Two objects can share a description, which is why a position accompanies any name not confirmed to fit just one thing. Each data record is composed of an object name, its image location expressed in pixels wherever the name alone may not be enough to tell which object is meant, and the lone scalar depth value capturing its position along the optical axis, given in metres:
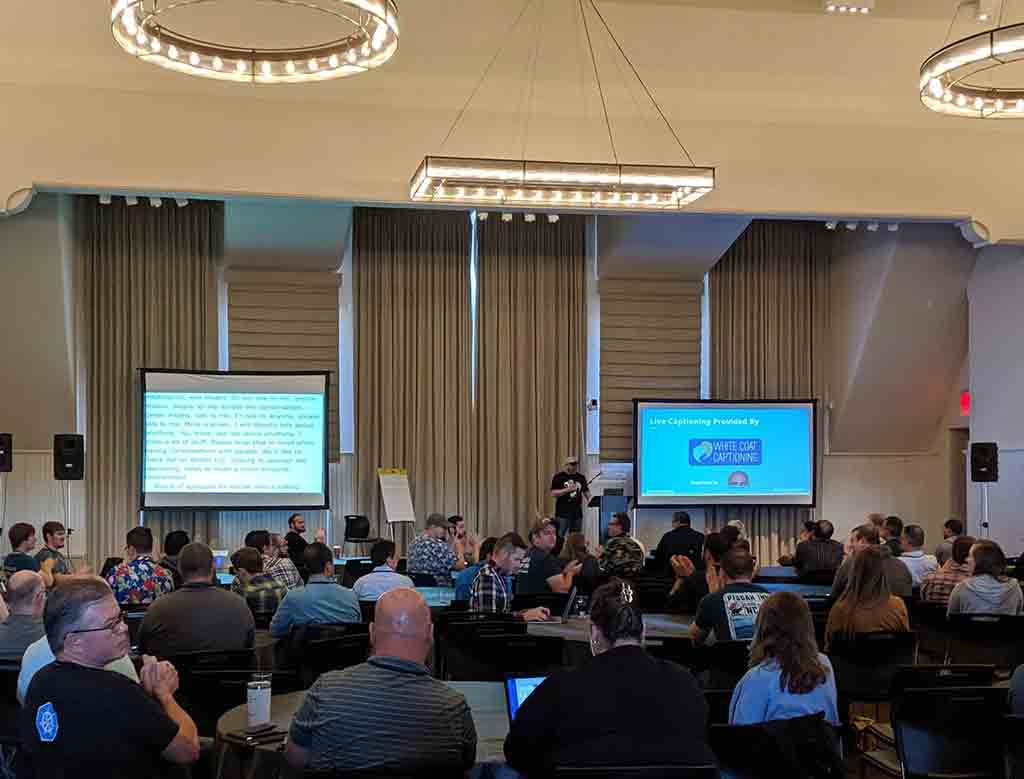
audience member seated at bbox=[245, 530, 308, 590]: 8.55
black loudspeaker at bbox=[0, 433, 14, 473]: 12.93
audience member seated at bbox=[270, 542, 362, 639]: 6.91
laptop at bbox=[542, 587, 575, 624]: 7.18
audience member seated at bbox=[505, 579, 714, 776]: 3.64
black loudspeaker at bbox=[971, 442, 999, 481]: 13.83
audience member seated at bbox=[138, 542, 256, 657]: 6.11
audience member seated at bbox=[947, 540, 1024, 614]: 7.56
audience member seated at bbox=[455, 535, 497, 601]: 8.15
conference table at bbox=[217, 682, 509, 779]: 4.07
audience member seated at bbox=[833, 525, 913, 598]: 7.88
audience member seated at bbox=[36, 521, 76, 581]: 9.83
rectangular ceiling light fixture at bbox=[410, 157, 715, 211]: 10.38
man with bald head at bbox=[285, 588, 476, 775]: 3.58
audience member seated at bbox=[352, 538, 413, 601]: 7.93
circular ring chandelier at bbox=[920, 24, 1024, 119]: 7.69
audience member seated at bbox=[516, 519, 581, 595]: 8.48
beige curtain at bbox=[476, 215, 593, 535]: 15.76
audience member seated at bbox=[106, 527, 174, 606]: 7.87
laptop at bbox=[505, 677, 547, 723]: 4.24
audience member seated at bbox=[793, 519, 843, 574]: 11.15
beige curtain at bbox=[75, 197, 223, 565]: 14.53
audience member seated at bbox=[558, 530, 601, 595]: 8.61
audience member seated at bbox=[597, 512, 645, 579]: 9.28
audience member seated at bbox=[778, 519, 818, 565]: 11.87
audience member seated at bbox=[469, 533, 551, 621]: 7.58
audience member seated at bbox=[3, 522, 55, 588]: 9.07
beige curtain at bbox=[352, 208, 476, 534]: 15.45
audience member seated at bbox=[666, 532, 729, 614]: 7.96
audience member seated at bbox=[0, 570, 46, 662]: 5.53
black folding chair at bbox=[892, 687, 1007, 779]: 4.68
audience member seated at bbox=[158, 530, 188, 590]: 9.34
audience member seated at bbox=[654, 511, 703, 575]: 11.95
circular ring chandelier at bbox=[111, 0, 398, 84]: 7.10
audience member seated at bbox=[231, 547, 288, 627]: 7.97
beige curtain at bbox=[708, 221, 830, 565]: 16.34
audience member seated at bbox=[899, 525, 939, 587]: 9.95
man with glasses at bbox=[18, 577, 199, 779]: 3.47
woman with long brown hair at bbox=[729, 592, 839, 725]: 4.43
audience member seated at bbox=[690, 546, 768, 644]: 6.24
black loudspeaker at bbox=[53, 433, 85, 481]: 13.26
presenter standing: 15.06
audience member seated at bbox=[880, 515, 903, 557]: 10.74
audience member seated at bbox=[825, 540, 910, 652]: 6.56
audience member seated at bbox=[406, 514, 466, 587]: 10.17
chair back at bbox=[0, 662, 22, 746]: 5.29
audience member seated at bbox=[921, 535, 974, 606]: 8.59
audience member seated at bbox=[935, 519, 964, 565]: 11.54
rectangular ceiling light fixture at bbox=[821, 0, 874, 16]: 10.88
